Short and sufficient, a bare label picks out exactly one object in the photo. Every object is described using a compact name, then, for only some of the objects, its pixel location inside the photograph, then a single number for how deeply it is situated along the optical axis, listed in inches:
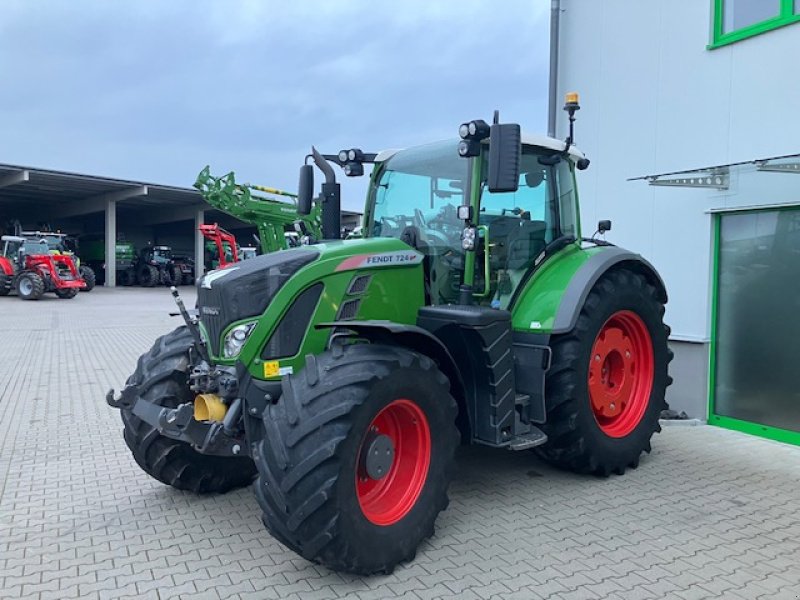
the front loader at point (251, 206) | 547.8
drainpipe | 292.8
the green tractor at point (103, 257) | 1352.1
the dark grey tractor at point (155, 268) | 1344.7
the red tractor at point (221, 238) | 831.7
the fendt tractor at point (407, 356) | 121.1
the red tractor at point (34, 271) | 883.4
